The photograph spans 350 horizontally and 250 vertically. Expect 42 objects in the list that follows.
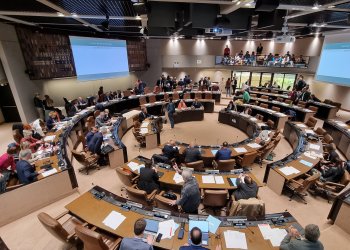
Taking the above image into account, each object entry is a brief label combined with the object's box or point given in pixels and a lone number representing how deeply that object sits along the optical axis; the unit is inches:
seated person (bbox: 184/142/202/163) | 223.1
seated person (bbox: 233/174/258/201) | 155.5
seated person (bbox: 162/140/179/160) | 233.0
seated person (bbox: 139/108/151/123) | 374.3
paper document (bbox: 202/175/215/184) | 179.9
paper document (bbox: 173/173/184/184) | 180.4
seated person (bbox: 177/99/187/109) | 435.9
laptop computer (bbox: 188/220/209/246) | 119.2
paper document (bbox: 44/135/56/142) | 254.1
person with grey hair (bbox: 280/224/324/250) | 97.0
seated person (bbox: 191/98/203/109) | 442.0
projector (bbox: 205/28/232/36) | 327.9
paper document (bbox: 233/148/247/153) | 249.1
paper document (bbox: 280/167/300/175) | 199.9
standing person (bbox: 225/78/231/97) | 633.1
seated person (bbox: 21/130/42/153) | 237.0
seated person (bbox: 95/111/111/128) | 318.3
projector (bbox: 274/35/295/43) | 399.5
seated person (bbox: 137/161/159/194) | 170.1
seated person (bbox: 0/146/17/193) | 177.9
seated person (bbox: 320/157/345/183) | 193.1
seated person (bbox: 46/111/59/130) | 304.3
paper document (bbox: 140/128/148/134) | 307.6
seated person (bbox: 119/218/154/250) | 98.0
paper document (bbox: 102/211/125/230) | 127.5
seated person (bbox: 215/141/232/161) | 224.5
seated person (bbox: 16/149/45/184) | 170.1
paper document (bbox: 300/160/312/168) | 210.8
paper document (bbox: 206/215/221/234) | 125.6
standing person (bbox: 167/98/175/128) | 380.2
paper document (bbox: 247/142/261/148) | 262.2
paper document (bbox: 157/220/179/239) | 121.2
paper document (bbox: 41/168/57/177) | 182.5
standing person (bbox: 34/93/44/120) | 375.6
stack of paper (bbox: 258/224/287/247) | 116.6
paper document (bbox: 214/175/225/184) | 179.5
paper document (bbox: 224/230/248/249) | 114.6
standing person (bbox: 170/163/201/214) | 144.3
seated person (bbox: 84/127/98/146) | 255.2
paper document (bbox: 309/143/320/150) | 246.1
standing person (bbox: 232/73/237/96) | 650.2
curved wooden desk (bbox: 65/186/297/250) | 117.1
